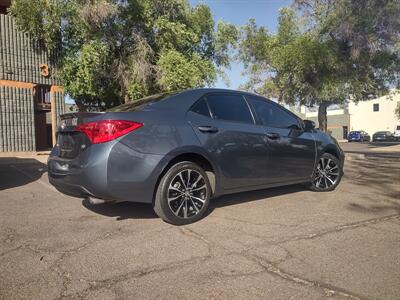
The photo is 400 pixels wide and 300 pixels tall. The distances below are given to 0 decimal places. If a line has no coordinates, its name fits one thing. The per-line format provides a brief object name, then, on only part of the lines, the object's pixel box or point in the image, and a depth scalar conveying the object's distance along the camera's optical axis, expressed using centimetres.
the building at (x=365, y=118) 6381
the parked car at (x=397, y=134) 5247
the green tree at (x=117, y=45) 1293
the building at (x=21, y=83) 1363
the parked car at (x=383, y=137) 5003
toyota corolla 416
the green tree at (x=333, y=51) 1639
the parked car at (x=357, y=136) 5359
